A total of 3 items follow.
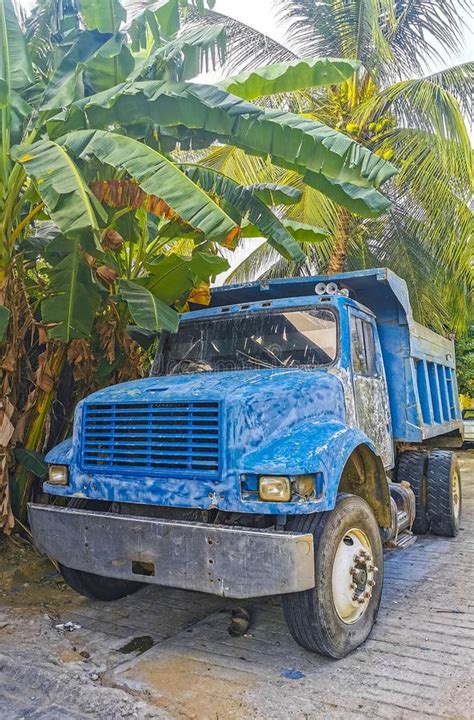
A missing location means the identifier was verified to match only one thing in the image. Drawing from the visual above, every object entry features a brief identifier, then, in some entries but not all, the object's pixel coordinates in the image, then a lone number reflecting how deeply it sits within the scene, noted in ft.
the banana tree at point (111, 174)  15.35
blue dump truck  11.84
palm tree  31.53
